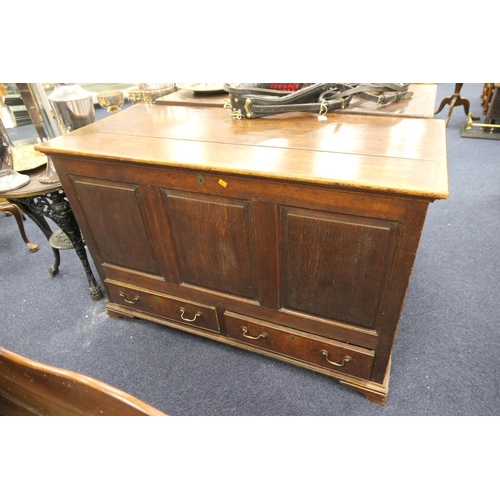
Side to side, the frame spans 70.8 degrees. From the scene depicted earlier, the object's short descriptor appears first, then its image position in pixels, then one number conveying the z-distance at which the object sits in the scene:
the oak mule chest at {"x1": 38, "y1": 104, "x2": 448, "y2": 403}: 0.92
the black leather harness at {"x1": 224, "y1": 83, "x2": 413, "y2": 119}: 1.22
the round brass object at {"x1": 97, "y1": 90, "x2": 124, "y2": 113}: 1.52
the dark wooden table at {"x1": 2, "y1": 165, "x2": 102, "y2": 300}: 1.47
